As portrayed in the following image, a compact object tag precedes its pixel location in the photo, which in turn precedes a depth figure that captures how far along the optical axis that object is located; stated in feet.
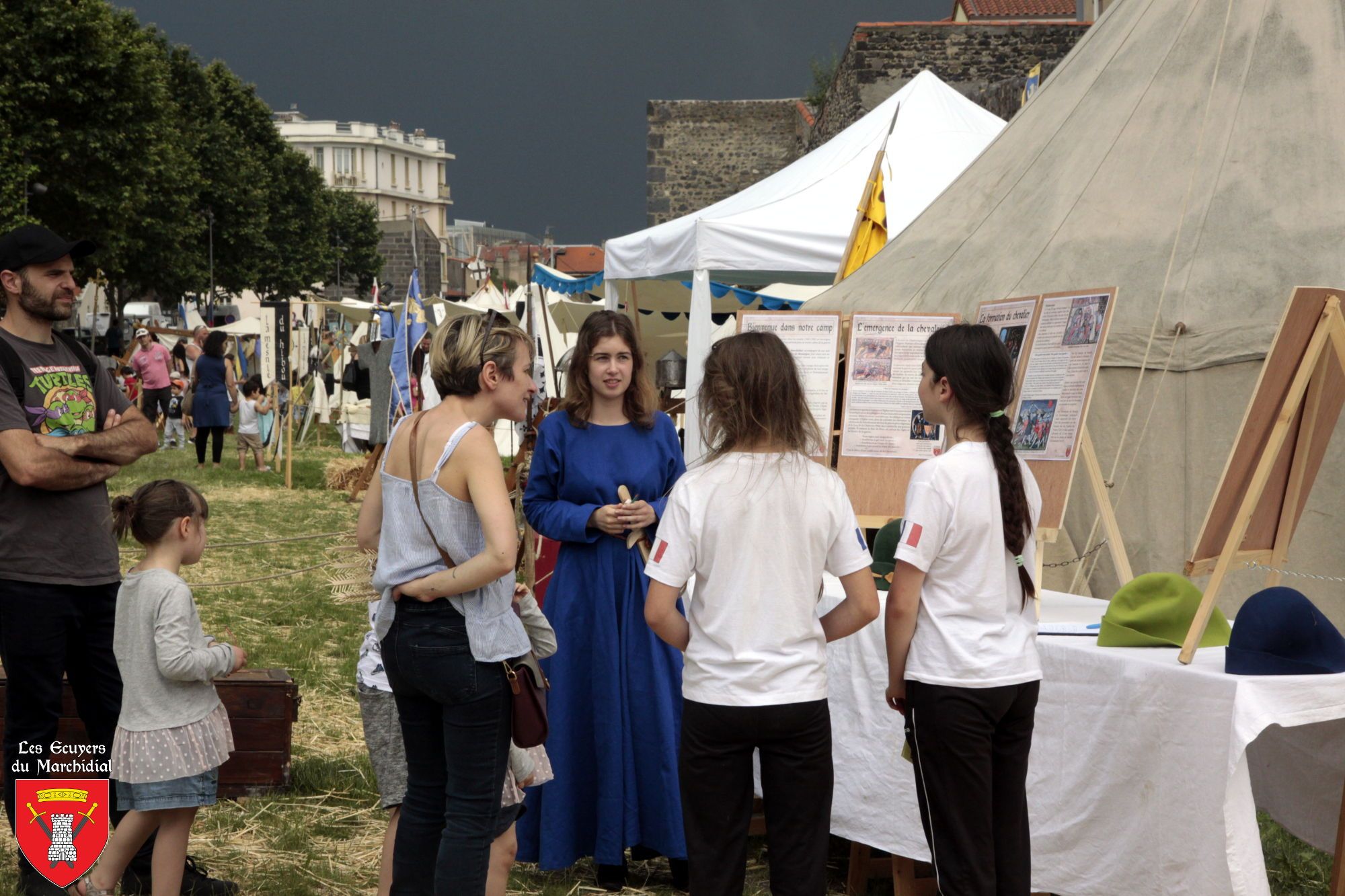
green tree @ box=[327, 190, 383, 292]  231.71
